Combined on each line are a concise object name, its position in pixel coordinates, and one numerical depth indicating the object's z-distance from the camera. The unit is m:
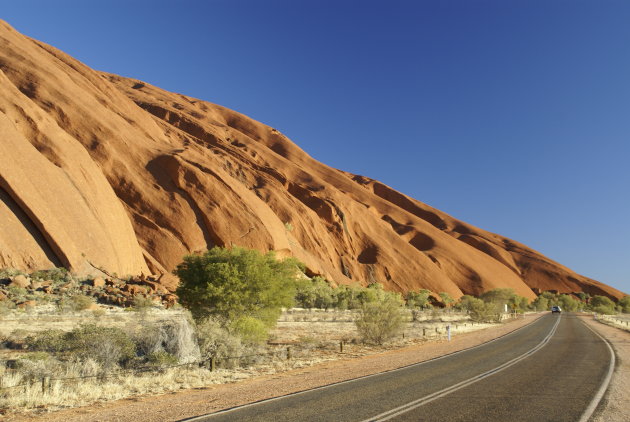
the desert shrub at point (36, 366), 12.20
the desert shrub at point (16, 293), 29.38
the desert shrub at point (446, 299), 77.94
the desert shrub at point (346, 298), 57.46
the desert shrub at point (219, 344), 16.31
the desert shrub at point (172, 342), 15.35
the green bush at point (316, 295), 54.16
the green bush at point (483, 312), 48.94
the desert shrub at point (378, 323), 23.39
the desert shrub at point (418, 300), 70.04
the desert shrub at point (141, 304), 32.44
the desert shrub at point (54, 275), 34.06
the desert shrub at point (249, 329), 18.05
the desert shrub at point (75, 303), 30.00
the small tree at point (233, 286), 19.06
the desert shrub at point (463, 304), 69.96
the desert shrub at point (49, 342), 15.45
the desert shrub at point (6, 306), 25.84
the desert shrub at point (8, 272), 31.99
